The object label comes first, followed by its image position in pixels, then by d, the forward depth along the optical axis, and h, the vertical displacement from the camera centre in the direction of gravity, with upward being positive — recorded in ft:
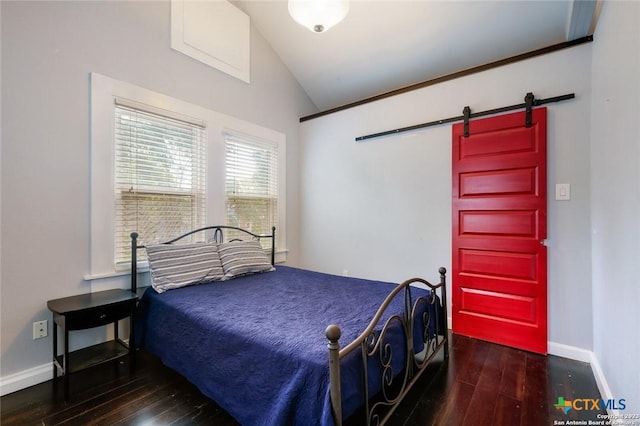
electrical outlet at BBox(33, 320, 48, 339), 6.44 -2.65
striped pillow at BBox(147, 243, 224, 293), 7.52 -1.46
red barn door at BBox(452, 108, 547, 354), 7.97 -0.48
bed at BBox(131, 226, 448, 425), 4.00 -2.16
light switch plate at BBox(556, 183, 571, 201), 7.61 +0.65
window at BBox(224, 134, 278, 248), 10.64 +1.20
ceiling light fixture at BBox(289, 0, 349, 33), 6.55 +4.76
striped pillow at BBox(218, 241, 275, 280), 8.97 -1.49
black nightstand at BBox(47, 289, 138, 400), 5.94 -2.35
